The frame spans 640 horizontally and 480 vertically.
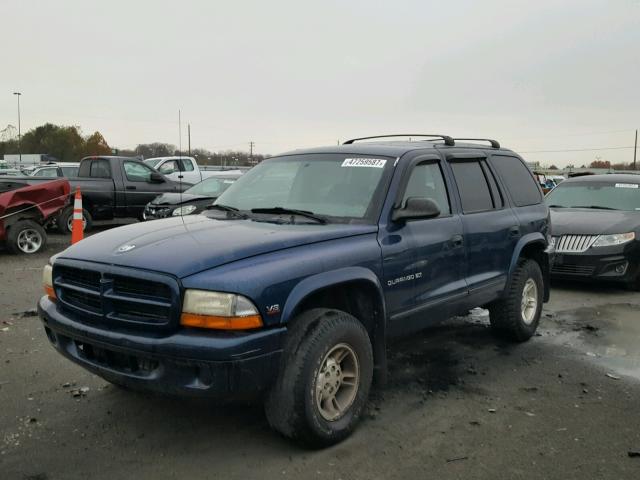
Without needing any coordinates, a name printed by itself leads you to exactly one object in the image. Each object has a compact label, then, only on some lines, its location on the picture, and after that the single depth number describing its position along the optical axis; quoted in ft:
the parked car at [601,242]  25.73
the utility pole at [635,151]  229.04
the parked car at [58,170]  65.67
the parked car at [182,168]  63.10
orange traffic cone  30.14
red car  33.78
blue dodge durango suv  10.02
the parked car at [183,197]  39.06
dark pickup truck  43.32
